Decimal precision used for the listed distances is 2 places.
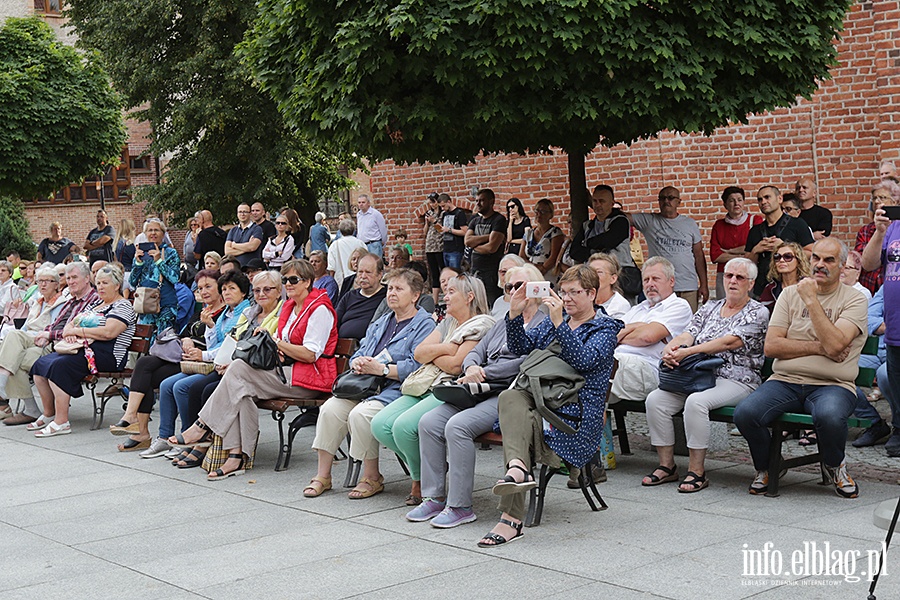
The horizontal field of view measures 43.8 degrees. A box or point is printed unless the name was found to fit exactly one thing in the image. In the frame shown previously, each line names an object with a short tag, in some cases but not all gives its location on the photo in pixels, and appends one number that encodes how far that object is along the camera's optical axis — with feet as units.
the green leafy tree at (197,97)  75.00
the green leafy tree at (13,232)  115.24
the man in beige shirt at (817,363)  22.57
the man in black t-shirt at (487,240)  44.16
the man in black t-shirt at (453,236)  52.80
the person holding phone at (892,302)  25.40
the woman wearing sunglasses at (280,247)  48.78
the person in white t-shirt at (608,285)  27.14
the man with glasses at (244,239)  49.62
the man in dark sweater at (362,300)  31.58
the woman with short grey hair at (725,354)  24.12
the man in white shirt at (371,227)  57.11
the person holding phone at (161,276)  40.96
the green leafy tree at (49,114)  76.33
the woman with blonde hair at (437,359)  24.31
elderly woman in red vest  28.58
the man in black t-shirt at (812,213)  36.29
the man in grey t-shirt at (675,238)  37.37
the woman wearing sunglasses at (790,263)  24.91
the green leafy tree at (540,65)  29.63
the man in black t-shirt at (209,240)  52.47
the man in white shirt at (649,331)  25.70
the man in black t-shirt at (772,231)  34.55
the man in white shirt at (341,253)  50.47
